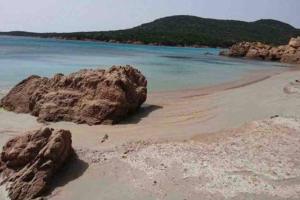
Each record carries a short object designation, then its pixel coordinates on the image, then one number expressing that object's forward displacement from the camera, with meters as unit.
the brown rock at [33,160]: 3.75
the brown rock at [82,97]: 6.09
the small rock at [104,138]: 4.99
